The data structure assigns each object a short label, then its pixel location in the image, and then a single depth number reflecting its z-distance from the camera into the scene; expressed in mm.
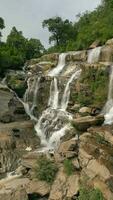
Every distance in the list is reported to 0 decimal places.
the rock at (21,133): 30531
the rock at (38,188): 21691
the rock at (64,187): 20780
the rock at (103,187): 19388
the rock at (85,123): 25906
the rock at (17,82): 43875
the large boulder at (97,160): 19845
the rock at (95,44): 46512
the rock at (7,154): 27641
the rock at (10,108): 36062
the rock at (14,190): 21531
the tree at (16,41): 68962
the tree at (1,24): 72375
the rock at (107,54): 39047
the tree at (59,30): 69312
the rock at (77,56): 43062
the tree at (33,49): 67938
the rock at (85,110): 31019
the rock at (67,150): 23016
